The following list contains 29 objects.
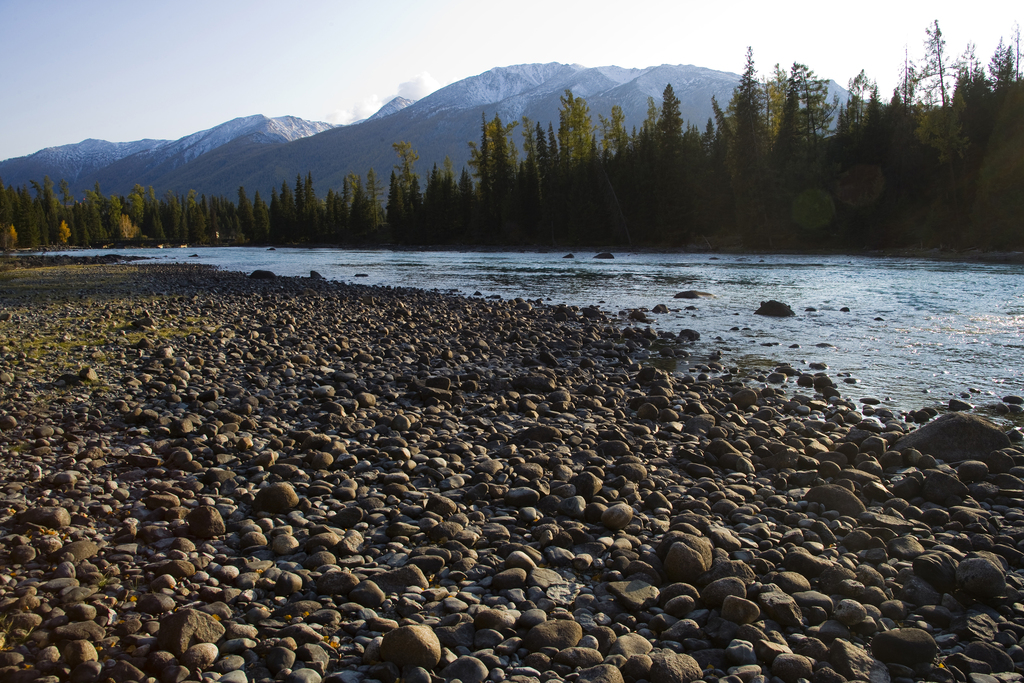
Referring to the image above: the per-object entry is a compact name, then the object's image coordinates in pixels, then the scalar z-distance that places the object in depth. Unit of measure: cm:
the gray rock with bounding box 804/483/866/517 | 445
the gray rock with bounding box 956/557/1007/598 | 335
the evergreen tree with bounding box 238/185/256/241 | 11988
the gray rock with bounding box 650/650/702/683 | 262
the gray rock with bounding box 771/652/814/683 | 270
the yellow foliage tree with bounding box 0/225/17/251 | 6750
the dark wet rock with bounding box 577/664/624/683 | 256
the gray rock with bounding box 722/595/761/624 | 307
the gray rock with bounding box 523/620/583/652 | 285
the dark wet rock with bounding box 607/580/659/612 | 327
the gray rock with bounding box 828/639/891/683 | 273
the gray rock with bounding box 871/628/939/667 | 282
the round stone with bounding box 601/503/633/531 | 420
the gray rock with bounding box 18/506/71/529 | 368
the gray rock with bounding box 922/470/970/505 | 469
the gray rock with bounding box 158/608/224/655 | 265
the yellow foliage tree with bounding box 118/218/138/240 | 12094
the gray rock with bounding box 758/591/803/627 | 312
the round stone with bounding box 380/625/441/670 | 268
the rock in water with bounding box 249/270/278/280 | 2931
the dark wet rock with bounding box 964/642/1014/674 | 284
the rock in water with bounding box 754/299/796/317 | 1645
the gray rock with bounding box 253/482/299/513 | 423
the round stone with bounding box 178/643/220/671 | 257
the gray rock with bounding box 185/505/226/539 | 379
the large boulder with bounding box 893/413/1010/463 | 559
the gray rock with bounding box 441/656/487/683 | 261
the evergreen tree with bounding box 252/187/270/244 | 11578
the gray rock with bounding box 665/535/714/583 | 350
